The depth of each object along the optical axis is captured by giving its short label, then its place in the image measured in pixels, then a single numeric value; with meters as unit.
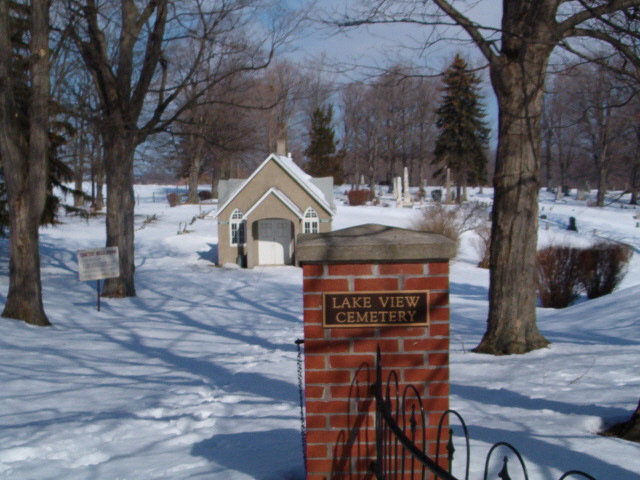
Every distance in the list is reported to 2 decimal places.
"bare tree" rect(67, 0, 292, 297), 16.59
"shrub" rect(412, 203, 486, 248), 27.30
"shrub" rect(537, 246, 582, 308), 16.66
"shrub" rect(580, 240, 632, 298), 16.86
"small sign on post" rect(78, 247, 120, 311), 14.80
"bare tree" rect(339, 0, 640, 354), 8.03
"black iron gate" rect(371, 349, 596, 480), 3.02
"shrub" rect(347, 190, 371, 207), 47.66
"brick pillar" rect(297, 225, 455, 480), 3.37
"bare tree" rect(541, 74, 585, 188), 62.03
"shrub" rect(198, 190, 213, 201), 59.38
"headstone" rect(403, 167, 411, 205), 47.30
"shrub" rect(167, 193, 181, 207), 51.09
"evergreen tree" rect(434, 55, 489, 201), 53.66
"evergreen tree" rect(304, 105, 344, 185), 62.50
